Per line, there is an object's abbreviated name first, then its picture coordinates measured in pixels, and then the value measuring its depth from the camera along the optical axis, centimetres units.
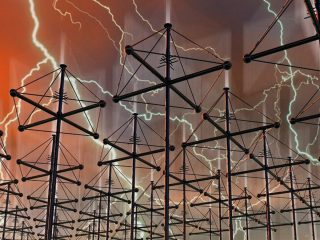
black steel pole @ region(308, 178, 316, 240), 3492
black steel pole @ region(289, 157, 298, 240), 3186
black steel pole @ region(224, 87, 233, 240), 2220
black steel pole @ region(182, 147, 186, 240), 2843
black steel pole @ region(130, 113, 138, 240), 2461
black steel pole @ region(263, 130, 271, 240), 2672
